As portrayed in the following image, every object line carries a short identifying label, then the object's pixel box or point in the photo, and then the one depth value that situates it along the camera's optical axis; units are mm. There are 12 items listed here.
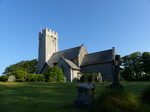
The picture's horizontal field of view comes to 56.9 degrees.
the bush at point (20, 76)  23625
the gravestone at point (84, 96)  5431
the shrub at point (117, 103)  4144
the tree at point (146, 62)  41531
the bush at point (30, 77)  24391
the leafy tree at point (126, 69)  44094
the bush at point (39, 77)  24266
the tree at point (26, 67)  60562
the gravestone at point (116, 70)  7303
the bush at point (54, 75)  23797
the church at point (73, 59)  27953
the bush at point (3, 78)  25631
